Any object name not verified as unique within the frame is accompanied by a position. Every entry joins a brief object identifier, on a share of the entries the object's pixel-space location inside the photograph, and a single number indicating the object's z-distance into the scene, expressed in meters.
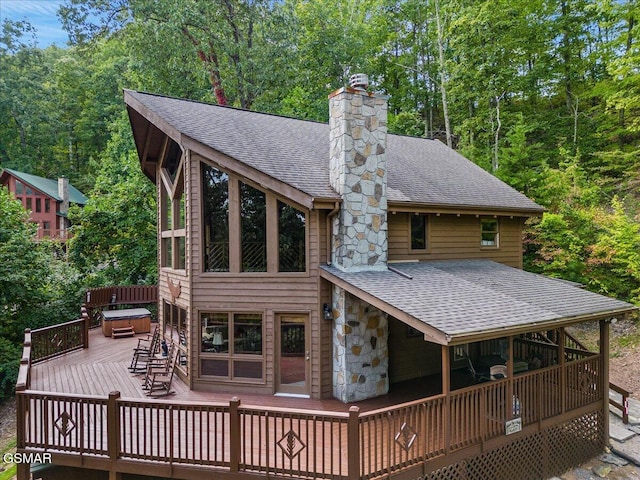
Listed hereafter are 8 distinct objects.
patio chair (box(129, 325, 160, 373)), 9.60
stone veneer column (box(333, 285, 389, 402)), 7.88
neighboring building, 30.12
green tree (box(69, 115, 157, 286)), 17.70
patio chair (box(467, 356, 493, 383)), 8.57
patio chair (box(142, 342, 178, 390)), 8.52
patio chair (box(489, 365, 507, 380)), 7.96
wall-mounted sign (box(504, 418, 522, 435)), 6.43
